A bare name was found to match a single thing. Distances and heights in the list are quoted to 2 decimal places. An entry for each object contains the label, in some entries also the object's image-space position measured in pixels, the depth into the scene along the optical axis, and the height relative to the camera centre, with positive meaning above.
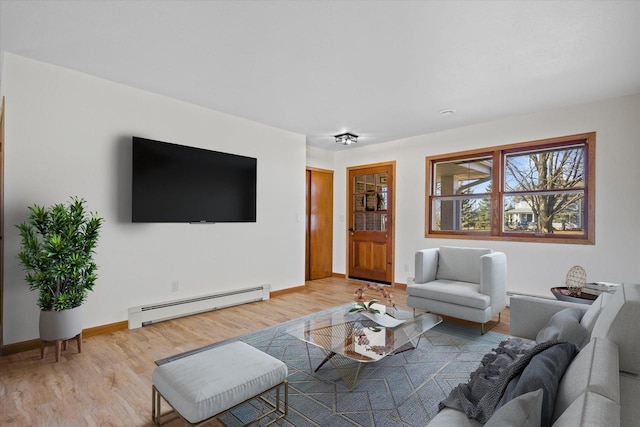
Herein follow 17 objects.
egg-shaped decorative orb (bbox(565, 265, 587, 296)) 2.88 -0.61
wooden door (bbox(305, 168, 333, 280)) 5.95 -0.21
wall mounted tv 3.35 +0.33
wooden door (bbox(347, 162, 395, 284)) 5.54 -0.15
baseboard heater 3.36 -1.09
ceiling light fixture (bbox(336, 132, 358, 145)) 5.00 +1.19
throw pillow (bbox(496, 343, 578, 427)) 0.99 -0.55
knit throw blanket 1.22 -0.78
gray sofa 0.82 -0.50
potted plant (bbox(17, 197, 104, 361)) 2.52 -0.43
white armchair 3.17 -0.78
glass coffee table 2.16 -0.92
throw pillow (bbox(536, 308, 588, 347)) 1.63 -0.62
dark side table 2.60 -0.70
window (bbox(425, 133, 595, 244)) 3.79 +0.29
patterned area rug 1.88 -1.19
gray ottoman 1.46 -0.84
